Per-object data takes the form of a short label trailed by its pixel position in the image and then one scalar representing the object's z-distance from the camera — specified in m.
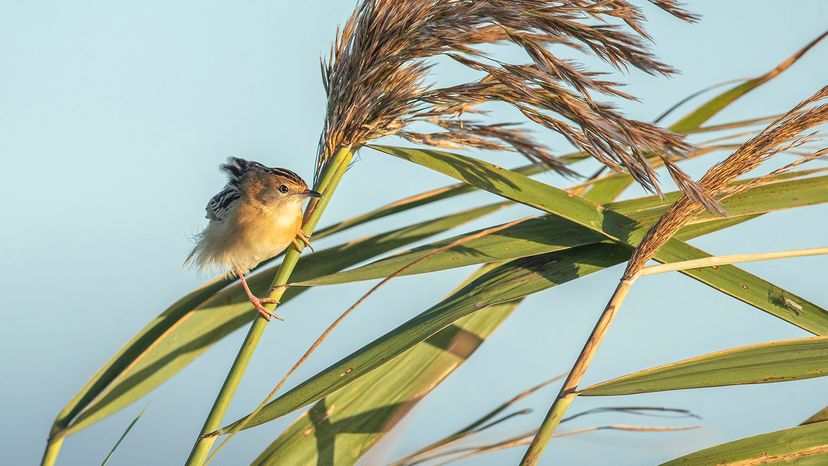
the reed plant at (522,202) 8.82
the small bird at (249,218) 9.10
